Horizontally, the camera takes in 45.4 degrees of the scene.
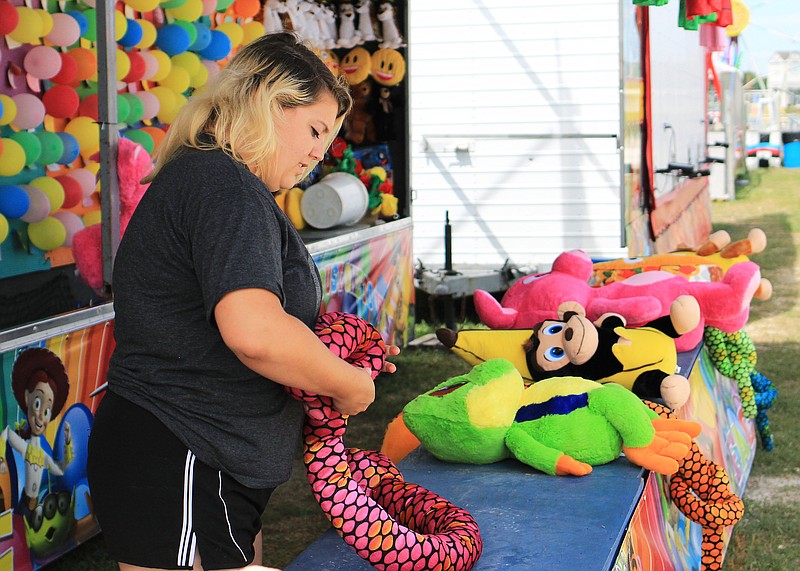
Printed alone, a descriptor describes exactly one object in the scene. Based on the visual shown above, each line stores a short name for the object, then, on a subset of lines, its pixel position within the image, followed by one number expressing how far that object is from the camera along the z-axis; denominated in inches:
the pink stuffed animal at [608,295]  145.1
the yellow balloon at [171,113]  187.3
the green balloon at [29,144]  149.0
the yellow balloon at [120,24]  166.7
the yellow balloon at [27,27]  148.6
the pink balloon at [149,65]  177.6
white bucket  218.7
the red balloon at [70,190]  157.2
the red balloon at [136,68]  174.6
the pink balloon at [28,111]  152.3
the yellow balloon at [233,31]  204.7
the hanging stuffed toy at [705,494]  109.2
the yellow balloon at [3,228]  142.3
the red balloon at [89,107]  160.9
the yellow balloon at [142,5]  167.6
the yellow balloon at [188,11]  188.1
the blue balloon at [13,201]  144.7
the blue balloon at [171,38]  185.5
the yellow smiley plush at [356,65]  250.1
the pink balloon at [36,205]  149.7
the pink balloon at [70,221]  150.2
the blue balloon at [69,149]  157.3
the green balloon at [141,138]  173.5
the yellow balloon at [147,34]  178.4
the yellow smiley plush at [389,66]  248.7
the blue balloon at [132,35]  172.7
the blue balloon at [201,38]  193.3
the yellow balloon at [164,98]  184.5
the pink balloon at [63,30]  153.8
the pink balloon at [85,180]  160.2
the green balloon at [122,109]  163.0
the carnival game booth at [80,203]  123.6
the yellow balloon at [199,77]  193.6
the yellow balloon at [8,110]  148.0
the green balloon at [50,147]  153.0
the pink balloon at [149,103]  178.9
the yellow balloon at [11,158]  144.4
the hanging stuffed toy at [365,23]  248.7
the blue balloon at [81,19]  157.2
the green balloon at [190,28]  188.2
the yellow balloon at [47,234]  148.5
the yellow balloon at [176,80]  187.8
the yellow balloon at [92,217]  154.6
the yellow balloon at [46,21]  151.6
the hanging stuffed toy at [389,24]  248.5
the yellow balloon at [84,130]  159.2
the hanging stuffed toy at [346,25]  247.4
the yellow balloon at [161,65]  182.4
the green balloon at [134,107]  173.0
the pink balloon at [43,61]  153.2
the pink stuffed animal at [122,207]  131.9
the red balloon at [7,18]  145.7
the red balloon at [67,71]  156.1
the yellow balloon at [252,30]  213.8
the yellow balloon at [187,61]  190.1
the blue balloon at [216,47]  196.5
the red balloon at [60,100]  155.6
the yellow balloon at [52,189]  152.3
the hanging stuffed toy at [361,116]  253.8
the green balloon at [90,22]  160.6
